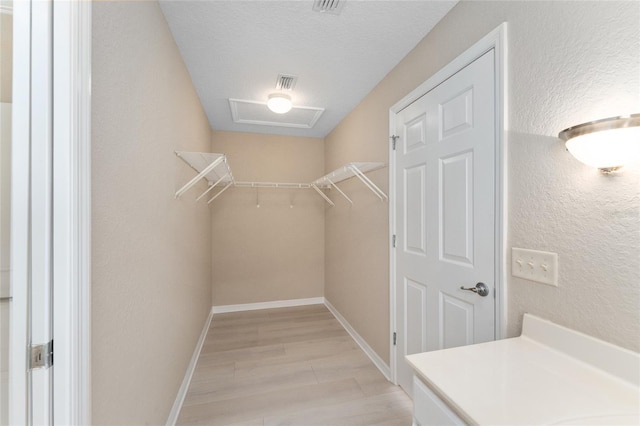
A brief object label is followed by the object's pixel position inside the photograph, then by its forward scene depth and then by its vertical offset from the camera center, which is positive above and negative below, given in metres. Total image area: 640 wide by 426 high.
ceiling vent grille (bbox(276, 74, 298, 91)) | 2.18 +1.14
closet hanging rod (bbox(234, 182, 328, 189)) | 3.50 +0.39
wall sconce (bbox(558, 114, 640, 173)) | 0.72 +0.21
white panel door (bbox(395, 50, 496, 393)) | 1.28 -0.01
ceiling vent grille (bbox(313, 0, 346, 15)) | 1.42 +1.16
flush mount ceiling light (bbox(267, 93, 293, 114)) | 2.40 +1.03
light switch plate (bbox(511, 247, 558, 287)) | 0.99 -0.22
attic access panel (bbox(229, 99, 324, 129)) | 2.75 +1.14
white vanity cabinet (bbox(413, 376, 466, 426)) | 0.78 -0.64
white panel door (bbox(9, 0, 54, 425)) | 0.68 +0.02
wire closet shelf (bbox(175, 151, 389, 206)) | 1.88 +0.40
